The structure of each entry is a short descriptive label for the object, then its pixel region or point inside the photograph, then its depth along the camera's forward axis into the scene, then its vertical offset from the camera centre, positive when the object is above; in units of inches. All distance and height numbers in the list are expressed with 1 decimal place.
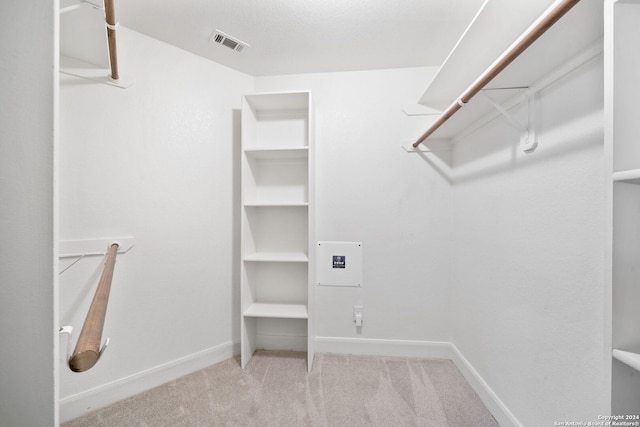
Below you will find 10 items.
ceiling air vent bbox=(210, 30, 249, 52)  55.7 +43.4
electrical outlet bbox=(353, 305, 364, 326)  67.5 -30.2
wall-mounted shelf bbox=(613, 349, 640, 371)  18.0 -11.7
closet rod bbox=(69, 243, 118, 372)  19.6 -12.4
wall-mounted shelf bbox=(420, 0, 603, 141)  27.5 +22.4
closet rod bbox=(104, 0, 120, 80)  35.3 +31.3
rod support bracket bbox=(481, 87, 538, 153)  38.2 +15.2
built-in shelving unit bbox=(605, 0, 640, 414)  19.1 +1.8
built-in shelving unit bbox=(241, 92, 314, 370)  70.4 -4.0
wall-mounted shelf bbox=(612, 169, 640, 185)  17.6 +3.0
